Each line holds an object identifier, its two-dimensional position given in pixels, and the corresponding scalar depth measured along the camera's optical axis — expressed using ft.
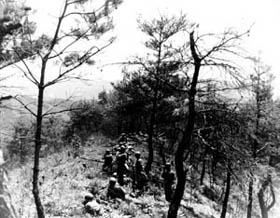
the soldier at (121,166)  36.65
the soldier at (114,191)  30.60
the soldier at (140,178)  37.70
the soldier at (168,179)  36.29
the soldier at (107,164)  41.44
